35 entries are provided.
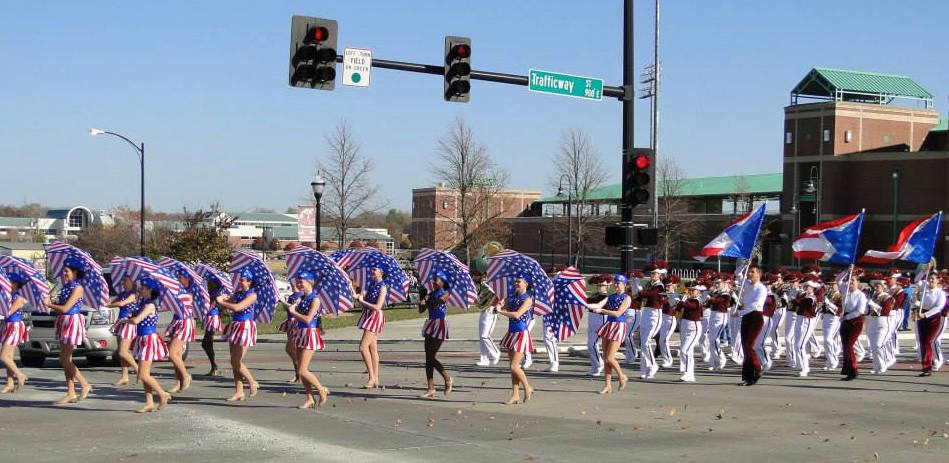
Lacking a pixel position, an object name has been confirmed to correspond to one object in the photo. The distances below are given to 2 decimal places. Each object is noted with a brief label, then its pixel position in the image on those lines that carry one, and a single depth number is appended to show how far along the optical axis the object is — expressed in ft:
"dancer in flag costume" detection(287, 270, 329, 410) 43.01
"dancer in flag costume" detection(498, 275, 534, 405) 44.70
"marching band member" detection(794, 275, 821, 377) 57.98
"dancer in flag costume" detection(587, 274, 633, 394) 48.93
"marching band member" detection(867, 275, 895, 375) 57.77
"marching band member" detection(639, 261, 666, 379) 55.01
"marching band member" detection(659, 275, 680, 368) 57.37
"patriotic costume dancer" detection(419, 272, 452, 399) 46.91
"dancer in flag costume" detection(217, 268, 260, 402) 44.70
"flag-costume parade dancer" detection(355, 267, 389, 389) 49.19
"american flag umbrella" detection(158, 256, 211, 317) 49.34
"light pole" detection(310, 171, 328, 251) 90.02
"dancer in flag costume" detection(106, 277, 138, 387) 43.78
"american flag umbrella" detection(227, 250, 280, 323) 45.96
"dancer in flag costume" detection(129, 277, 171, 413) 41.68
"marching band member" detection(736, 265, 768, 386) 52.03
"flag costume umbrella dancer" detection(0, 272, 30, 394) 46.19
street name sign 59.82
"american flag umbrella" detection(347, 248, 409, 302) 50.47
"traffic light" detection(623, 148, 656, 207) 57.93
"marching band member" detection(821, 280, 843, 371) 59.41
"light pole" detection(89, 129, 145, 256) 126.21
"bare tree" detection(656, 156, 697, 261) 247.50
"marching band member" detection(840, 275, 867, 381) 55.88
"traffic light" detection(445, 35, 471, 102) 55.72
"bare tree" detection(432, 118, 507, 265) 175.83
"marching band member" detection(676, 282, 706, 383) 54.03
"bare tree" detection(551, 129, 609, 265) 205.36
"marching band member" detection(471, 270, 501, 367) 61.36
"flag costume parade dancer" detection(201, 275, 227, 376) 52.31
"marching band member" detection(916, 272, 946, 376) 58.23
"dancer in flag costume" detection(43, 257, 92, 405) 44.45
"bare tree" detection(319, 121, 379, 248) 141.69
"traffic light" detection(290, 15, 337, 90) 51.72
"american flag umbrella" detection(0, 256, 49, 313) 49.08
